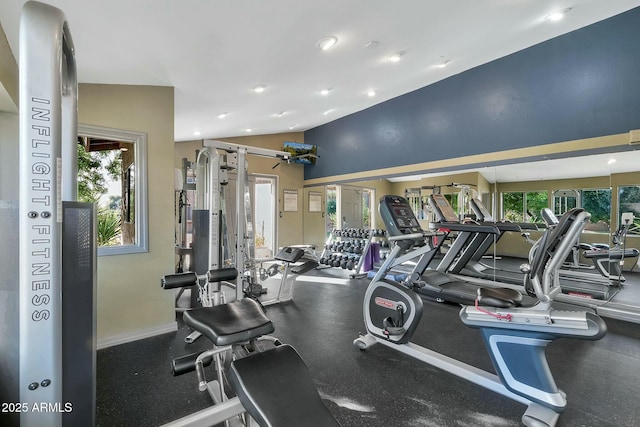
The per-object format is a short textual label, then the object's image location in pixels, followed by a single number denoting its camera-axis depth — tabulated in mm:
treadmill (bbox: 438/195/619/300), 3971
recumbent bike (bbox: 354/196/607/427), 1688
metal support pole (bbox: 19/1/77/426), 670
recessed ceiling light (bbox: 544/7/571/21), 3227
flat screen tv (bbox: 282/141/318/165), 6945
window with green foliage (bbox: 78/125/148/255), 2799
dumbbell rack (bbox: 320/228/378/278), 5621
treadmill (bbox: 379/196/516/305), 2633
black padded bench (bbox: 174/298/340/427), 1077
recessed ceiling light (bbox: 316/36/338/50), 2773
